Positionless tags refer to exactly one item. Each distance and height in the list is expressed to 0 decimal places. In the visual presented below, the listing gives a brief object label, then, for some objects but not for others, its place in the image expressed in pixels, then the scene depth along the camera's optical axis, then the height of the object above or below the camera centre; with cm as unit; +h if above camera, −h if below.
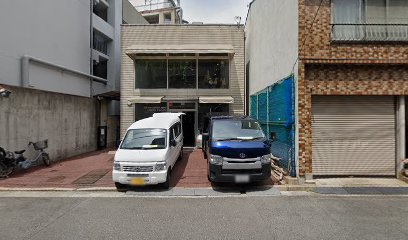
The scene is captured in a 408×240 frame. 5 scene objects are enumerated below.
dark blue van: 809 -117
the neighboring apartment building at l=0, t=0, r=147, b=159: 1123 +220
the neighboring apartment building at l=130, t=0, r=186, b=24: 4095 +1542
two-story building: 1625 +242
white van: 822 -110
